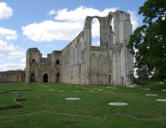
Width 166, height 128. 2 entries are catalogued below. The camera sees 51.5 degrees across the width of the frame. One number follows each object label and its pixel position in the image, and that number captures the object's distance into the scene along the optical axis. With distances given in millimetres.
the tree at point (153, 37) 12890
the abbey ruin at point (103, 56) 27766
